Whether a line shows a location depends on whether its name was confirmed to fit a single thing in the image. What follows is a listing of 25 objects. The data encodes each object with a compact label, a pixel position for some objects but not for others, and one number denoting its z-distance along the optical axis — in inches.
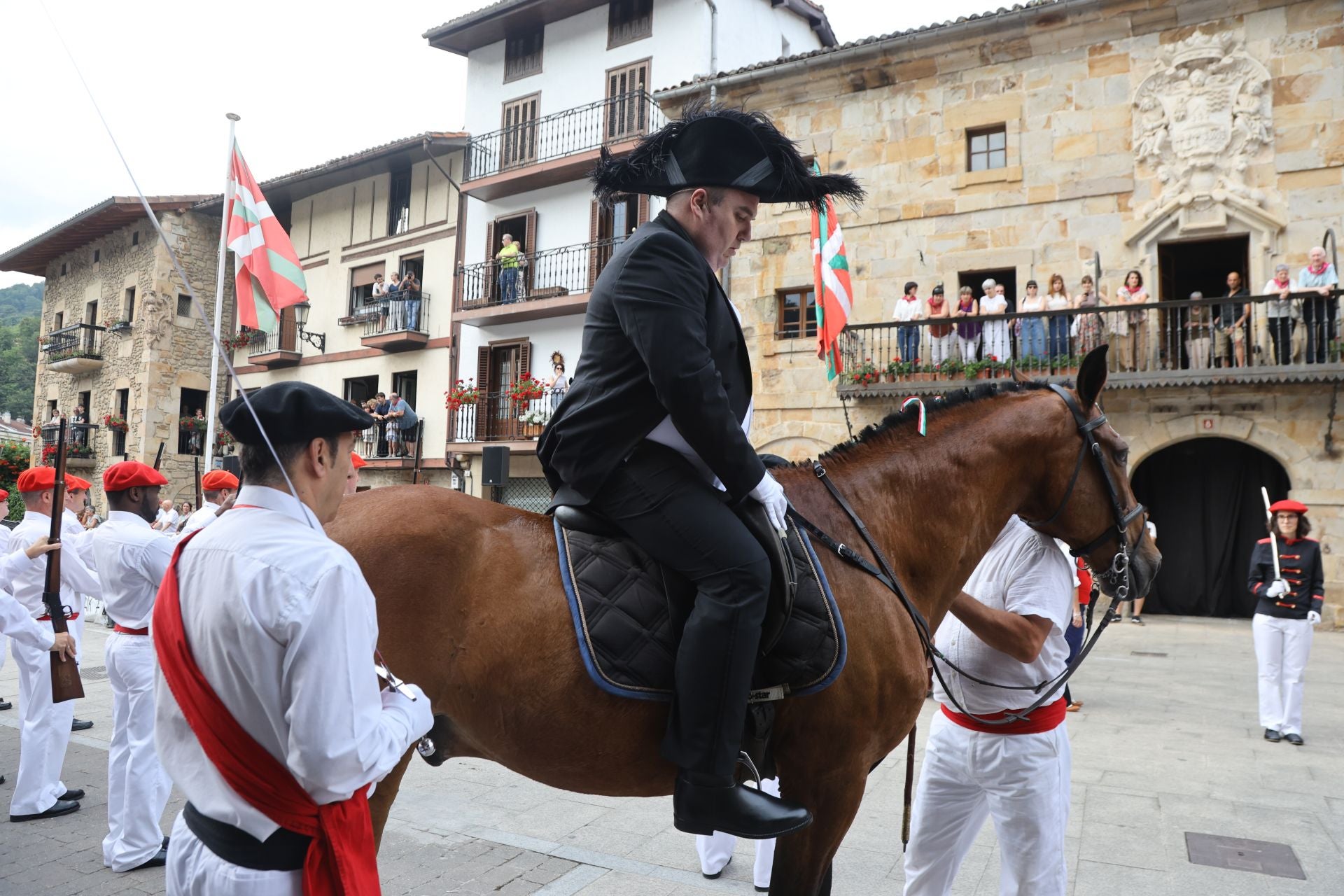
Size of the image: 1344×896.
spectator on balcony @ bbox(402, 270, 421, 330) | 975.0
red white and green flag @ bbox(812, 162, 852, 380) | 537.0
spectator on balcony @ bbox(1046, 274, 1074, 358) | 593.6
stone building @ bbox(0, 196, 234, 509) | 1066.1
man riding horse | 94.0
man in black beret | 62.2
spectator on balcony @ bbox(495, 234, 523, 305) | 881.5
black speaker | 575.5
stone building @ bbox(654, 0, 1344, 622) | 567.2
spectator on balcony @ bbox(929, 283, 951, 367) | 639.1
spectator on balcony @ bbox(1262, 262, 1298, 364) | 545.6
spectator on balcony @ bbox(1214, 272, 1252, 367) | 558.9
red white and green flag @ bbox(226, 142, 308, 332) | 412.5
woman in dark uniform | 288.2
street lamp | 997.8
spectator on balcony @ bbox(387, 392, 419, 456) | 902.4
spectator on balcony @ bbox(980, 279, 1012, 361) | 611.2
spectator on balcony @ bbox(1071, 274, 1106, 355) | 585.6
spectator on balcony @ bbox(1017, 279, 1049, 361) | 599.5
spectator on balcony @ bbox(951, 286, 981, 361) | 621.3
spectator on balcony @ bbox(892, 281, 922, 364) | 649.0
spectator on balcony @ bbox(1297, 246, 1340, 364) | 531.2
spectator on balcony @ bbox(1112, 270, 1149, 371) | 586.2
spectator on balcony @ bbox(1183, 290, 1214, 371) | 568.4
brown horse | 96.9
